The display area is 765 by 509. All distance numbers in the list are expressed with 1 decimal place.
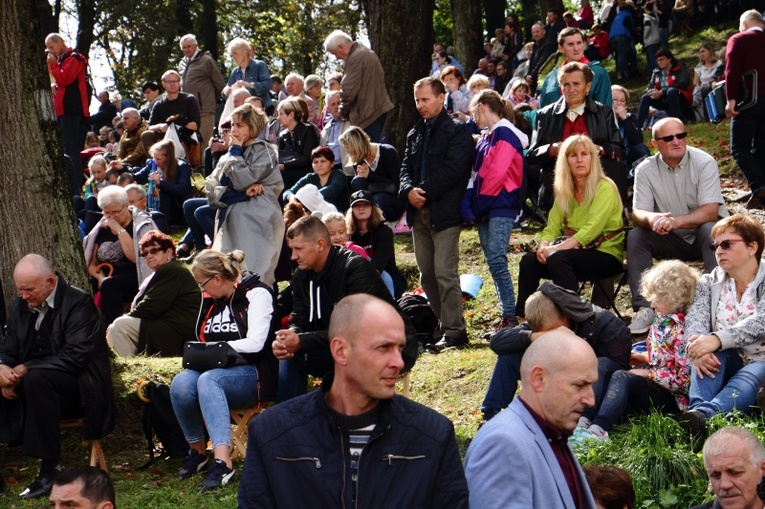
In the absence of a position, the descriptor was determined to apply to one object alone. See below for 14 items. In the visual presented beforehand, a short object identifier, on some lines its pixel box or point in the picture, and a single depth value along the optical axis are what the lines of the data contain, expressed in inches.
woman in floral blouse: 262.2
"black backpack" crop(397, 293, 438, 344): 387.5
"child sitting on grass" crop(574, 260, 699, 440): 271.7
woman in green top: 343.9
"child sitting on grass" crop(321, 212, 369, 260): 373.7
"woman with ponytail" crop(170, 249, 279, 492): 288.4
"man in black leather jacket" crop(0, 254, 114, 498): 291.7
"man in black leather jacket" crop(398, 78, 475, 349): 383.9
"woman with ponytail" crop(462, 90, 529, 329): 377.4
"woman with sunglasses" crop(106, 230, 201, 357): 379.9
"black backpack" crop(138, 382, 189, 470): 315.9
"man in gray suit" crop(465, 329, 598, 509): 160.4
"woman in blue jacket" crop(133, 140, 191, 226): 575.5
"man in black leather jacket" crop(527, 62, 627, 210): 384.8
